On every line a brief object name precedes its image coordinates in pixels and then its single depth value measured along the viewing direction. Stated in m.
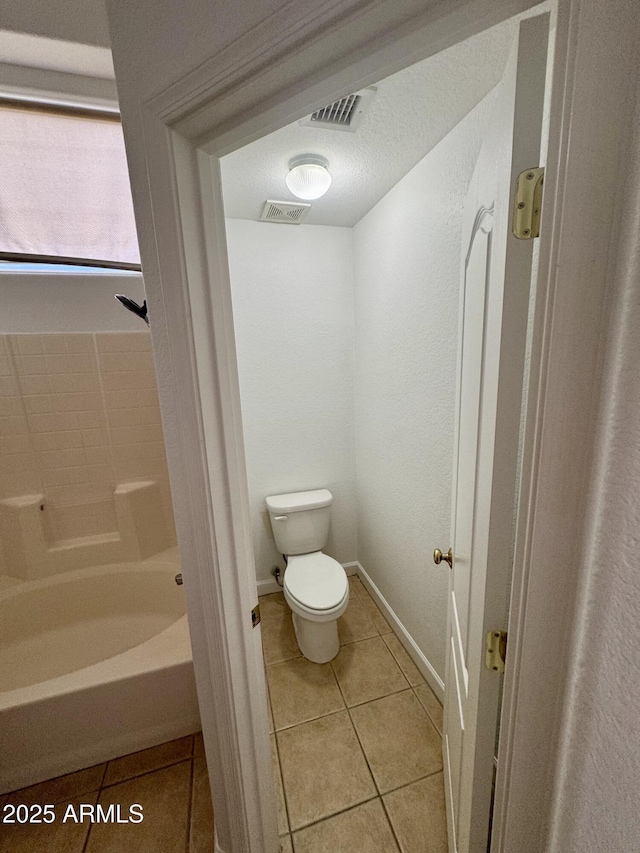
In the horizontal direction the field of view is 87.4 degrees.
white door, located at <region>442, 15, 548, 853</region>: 0.49
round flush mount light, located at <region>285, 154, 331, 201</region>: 1.33
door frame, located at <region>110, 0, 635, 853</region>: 0.38
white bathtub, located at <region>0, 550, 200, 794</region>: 1.19
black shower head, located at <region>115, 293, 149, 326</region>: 1.34
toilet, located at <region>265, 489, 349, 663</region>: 1.62
